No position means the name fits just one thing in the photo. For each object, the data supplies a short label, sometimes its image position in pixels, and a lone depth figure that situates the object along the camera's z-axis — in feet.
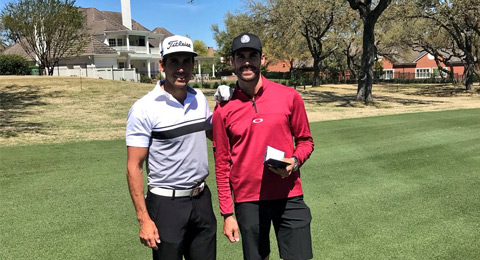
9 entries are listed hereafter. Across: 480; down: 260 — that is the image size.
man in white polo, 8.63
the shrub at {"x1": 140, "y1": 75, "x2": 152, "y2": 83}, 127.54
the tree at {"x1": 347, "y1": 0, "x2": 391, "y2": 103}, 70.97
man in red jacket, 9.14
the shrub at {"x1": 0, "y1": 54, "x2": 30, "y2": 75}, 116.06
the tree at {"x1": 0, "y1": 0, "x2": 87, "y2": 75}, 106.22
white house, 122.21
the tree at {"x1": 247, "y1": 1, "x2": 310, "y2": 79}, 101.91
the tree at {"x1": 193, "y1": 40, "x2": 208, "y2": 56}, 290.70
